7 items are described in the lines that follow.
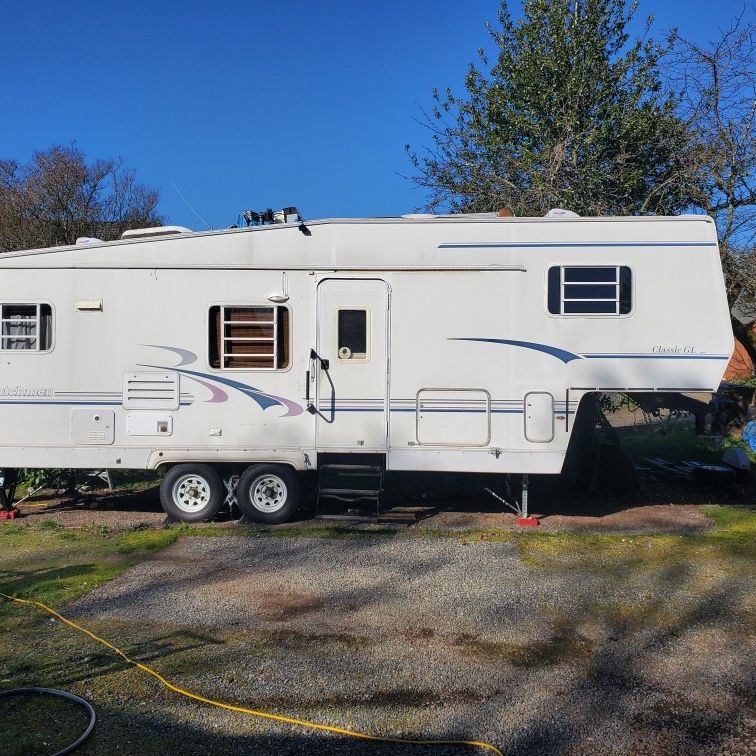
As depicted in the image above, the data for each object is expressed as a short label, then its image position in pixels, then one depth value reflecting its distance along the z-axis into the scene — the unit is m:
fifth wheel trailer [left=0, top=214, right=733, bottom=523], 7.93
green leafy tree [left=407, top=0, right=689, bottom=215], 14.41
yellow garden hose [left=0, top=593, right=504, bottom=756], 3.76
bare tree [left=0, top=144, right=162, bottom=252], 21.14
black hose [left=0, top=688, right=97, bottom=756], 3.93
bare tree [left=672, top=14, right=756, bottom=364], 13.12
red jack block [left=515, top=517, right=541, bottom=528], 8.45
